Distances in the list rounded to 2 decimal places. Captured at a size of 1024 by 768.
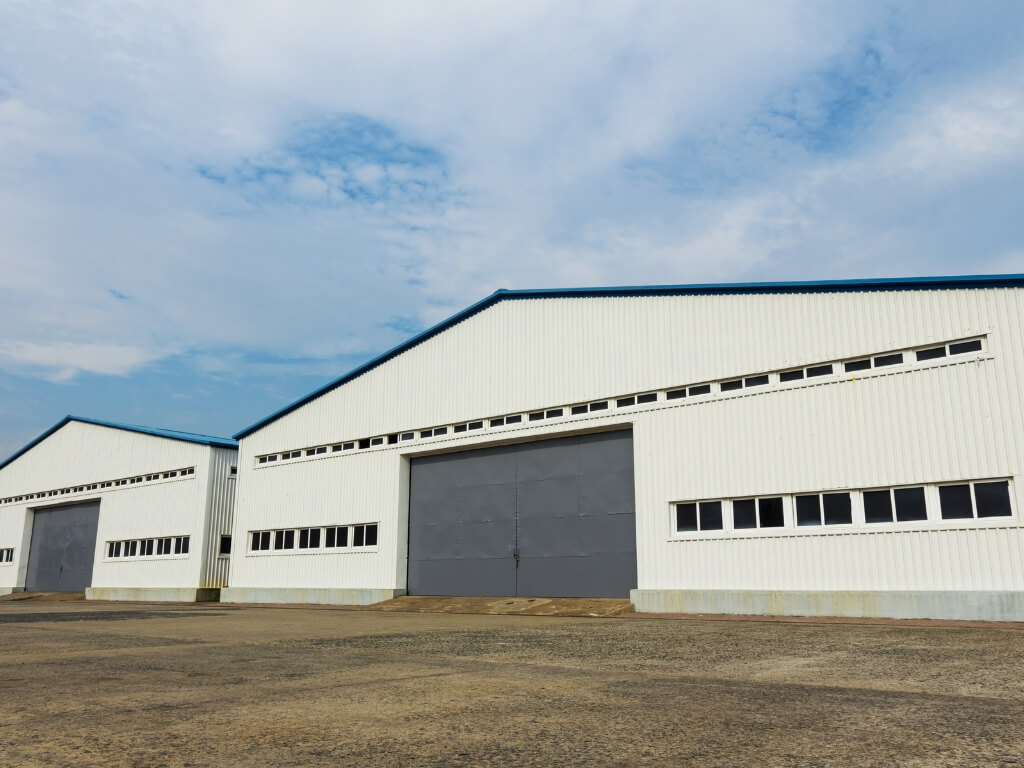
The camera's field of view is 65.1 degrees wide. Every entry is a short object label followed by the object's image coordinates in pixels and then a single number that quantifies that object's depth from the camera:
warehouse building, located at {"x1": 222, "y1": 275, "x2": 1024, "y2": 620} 17.11
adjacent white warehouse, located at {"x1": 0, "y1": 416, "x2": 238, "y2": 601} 36.62
